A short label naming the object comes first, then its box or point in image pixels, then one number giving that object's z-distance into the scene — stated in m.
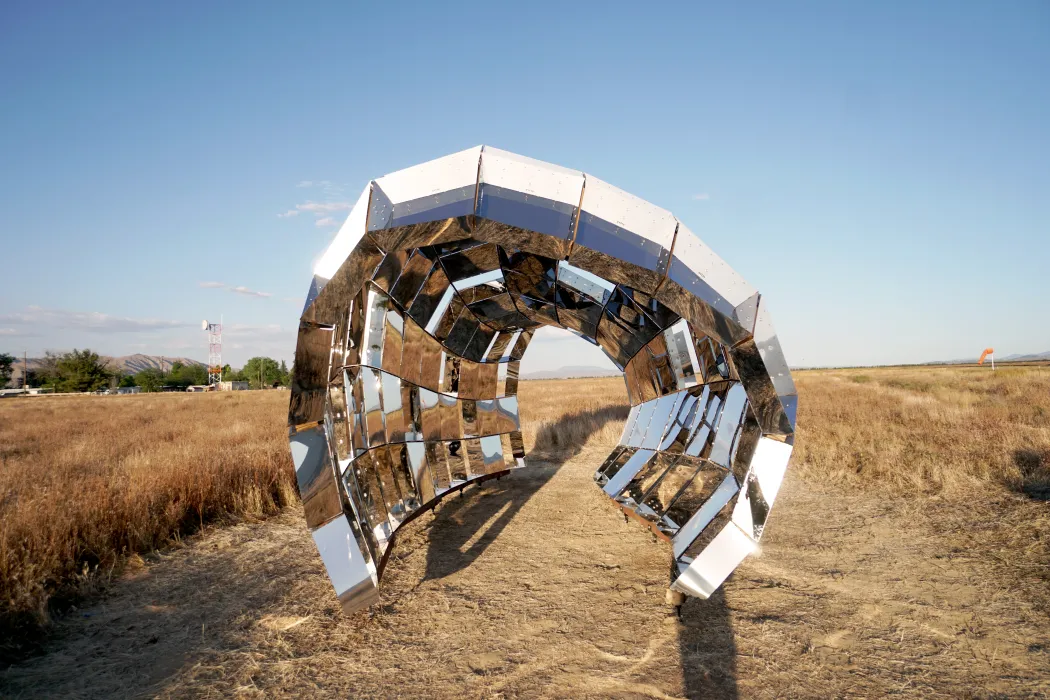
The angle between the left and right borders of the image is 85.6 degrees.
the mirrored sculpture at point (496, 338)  3.43
